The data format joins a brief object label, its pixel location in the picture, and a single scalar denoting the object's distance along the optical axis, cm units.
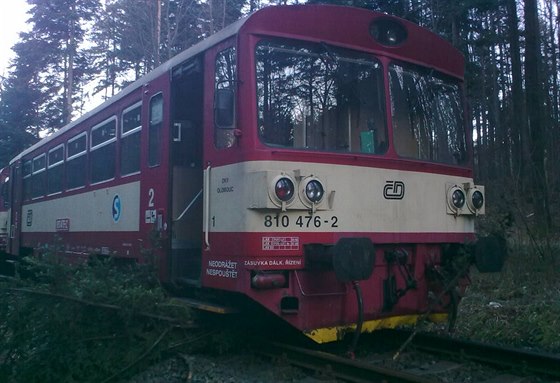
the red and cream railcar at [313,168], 605
